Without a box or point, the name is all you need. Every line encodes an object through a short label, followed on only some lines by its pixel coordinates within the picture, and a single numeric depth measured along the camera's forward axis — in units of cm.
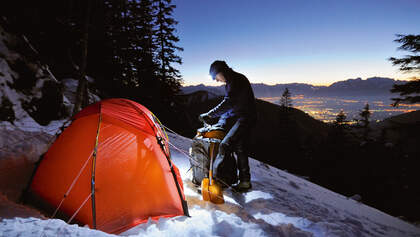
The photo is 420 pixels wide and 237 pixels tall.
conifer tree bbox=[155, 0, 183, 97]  1736
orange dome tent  308
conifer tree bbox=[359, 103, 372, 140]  2963
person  431
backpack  453
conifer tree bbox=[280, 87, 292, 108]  3447
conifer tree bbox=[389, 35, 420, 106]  1142
